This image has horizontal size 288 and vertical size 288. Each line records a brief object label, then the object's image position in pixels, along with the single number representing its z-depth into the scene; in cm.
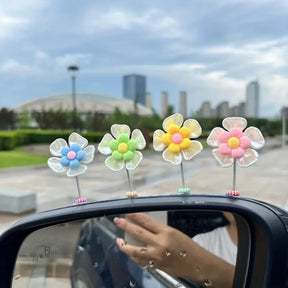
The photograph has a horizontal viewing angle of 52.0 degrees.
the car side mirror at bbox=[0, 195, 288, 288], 21
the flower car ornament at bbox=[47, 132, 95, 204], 26
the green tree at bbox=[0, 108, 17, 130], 3184
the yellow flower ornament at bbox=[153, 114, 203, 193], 24
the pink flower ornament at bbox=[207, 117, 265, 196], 24
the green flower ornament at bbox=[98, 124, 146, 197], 25
